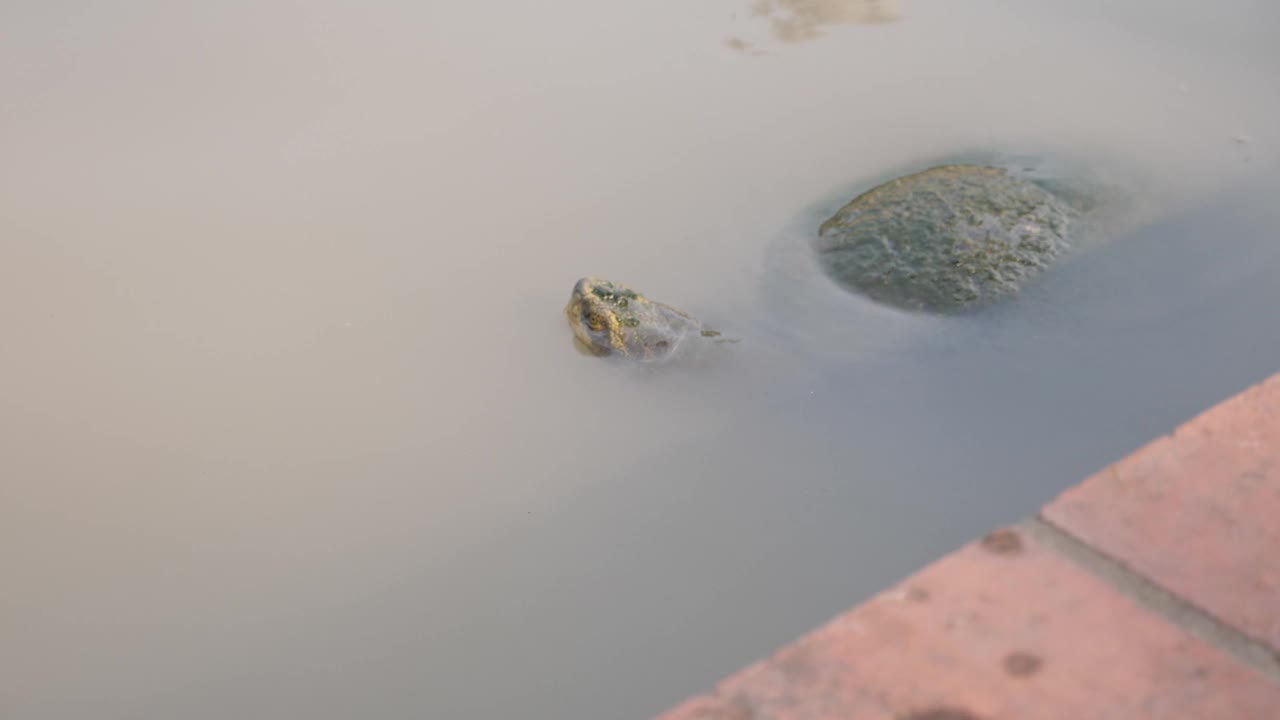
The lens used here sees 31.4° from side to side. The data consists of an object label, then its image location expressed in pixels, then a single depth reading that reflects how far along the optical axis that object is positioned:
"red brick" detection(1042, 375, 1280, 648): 0.87
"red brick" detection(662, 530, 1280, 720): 0.79
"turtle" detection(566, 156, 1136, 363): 1.45
